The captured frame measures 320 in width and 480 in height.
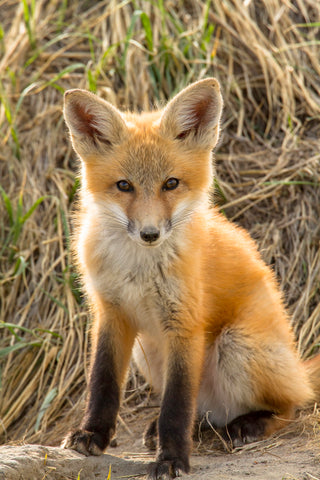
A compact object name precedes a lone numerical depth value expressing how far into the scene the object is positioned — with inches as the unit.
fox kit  226.5
